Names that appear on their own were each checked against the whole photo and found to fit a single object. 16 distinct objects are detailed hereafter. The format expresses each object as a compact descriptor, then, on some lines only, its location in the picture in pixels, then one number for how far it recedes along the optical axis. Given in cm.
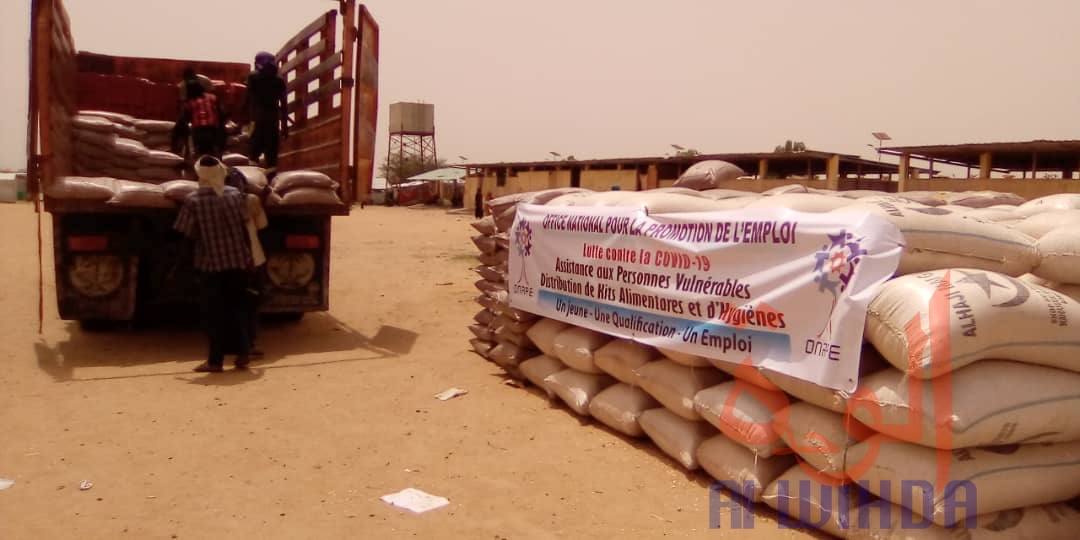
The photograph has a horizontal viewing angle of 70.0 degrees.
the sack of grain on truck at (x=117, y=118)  717
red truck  569
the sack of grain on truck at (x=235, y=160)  697
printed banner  302
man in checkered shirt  548
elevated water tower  5722
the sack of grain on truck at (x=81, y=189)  551
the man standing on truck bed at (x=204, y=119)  720
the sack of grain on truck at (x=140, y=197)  568
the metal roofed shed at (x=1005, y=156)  1766
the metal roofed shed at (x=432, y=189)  4603
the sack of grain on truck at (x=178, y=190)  581
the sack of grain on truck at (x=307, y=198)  619
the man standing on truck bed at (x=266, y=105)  729
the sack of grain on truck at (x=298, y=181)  627
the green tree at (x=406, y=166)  5922
